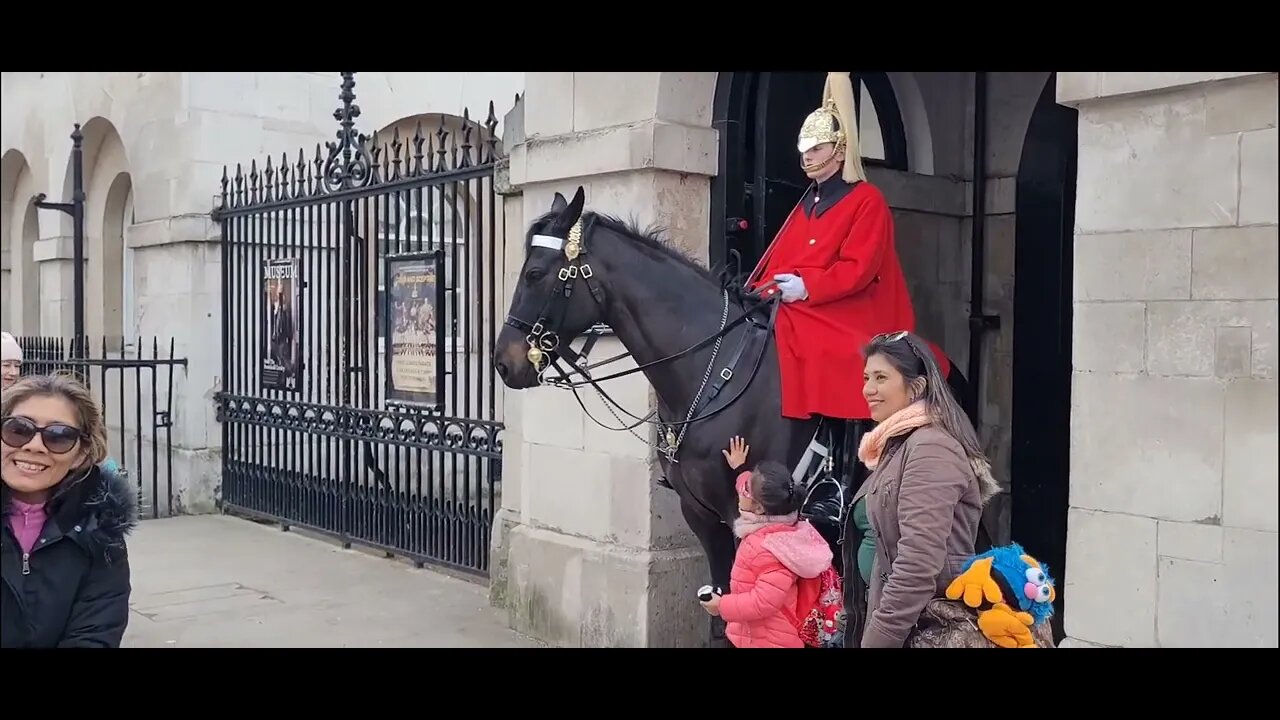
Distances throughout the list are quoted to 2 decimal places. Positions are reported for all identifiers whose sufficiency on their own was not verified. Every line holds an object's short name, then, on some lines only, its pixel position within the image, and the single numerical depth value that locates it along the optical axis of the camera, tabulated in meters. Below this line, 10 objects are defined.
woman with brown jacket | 2.99
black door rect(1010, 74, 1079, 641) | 5.77
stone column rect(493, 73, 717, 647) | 5.39
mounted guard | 4.43
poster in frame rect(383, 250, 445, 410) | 7.39
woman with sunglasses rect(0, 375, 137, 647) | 2.95
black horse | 4.52
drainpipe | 7.18
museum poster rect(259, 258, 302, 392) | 9.00
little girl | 3.71
